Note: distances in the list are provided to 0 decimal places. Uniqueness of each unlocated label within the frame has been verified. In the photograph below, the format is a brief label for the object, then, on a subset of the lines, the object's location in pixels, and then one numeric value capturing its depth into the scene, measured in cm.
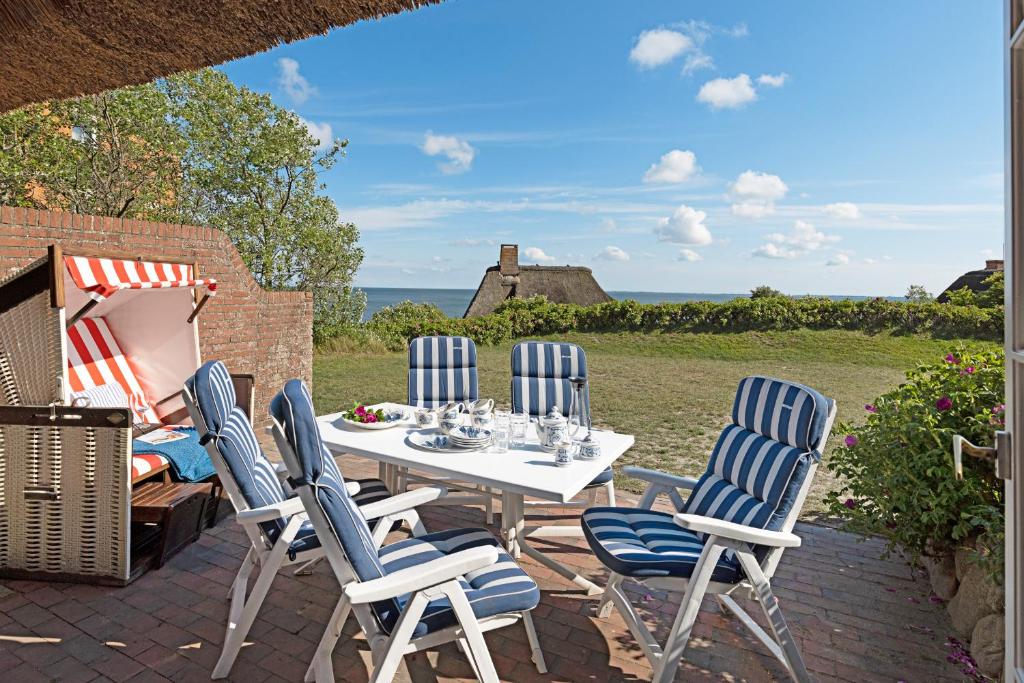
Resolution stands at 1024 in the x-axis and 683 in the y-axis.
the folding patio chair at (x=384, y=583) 183
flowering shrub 267
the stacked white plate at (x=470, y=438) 303
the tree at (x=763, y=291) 2281
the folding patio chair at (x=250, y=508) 237
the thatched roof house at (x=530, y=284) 2748
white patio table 256
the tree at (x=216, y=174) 1014
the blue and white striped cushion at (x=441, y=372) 443
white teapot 303
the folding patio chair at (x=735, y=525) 223
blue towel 380
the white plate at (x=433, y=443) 301
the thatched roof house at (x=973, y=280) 1958
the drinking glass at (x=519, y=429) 324
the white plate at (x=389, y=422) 336
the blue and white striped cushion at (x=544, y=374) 439
